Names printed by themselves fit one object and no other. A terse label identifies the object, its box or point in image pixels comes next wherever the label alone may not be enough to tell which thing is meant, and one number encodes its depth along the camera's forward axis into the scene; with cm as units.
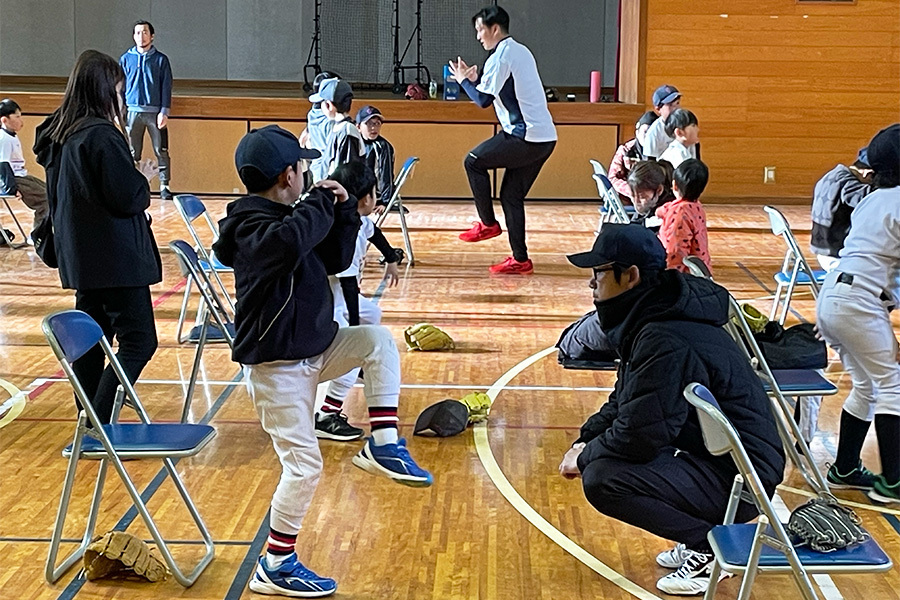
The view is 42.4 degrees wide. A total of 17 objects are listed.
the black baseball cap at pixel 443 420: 513
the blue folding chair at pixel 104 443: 348
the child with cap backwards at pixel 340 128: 803
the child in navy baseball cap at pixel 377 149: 863
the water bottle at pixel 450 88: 1377
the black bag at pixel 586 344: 467
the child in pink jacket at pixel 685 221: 548
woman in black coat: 438
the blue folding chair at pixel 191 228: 664
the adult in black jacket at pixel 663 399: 324
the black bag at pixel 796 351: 454
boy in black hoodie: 335
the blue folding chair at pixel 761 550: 285
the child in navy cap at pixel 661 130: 917
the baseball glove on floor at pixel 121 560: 364
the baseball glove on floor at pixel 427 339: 668
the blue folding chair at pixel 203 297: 511
